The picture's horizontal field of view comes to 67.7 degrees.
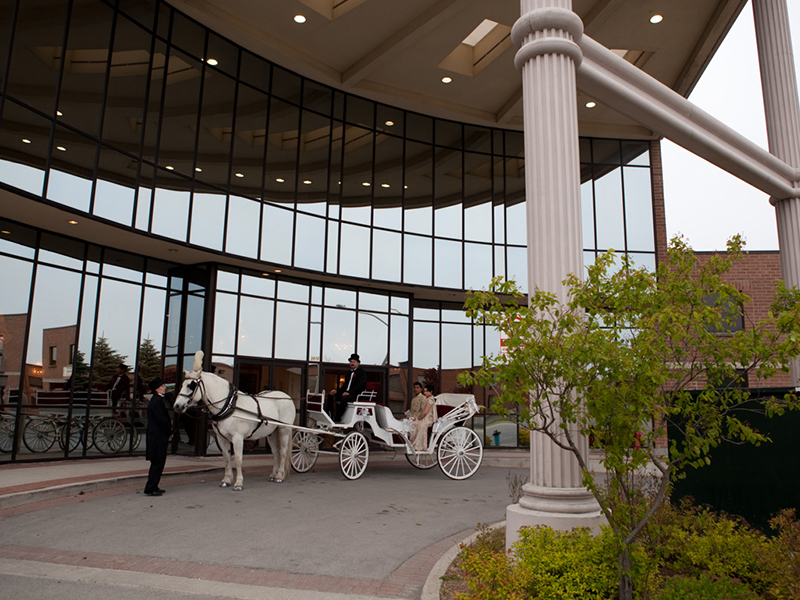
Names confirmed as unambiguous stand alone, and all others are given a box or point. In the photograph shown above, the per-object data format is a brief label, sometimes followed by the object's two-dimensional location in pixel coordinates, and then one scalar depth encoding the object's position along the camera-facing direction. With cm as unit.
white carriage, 1330
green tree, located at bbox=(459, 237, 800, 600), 451
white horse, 1145
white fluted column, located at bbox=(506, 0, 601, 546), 621
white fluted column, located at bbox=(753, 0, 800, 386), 1207
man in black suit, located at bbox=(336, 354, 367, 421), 1380
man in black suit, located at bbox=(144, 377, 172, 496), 1059
